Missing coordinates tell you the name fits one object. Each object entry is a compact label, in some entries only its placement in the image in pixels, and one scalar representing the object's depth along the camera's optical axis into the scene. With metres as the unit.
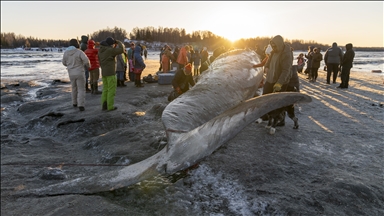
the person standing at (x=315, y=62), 12.99
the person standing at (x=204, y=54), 15.38
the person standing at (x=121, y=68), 11.48
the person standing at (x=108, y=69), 7.35
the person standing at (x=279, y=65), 5.12
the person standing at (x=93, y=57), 9.35
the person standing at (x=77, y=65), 7.37
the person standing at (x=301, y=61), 17.28
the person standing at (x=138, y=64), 11.46
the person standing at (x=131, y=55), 12.21
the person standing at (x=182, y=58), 12.30
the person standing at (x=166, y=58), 13.67
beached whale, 2.88
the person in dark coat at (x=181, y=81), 7.36
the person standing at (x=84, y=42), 9.98
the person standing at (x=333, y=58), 11.90
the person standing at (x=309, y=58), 15.02
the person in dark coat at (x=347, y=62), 10.54
